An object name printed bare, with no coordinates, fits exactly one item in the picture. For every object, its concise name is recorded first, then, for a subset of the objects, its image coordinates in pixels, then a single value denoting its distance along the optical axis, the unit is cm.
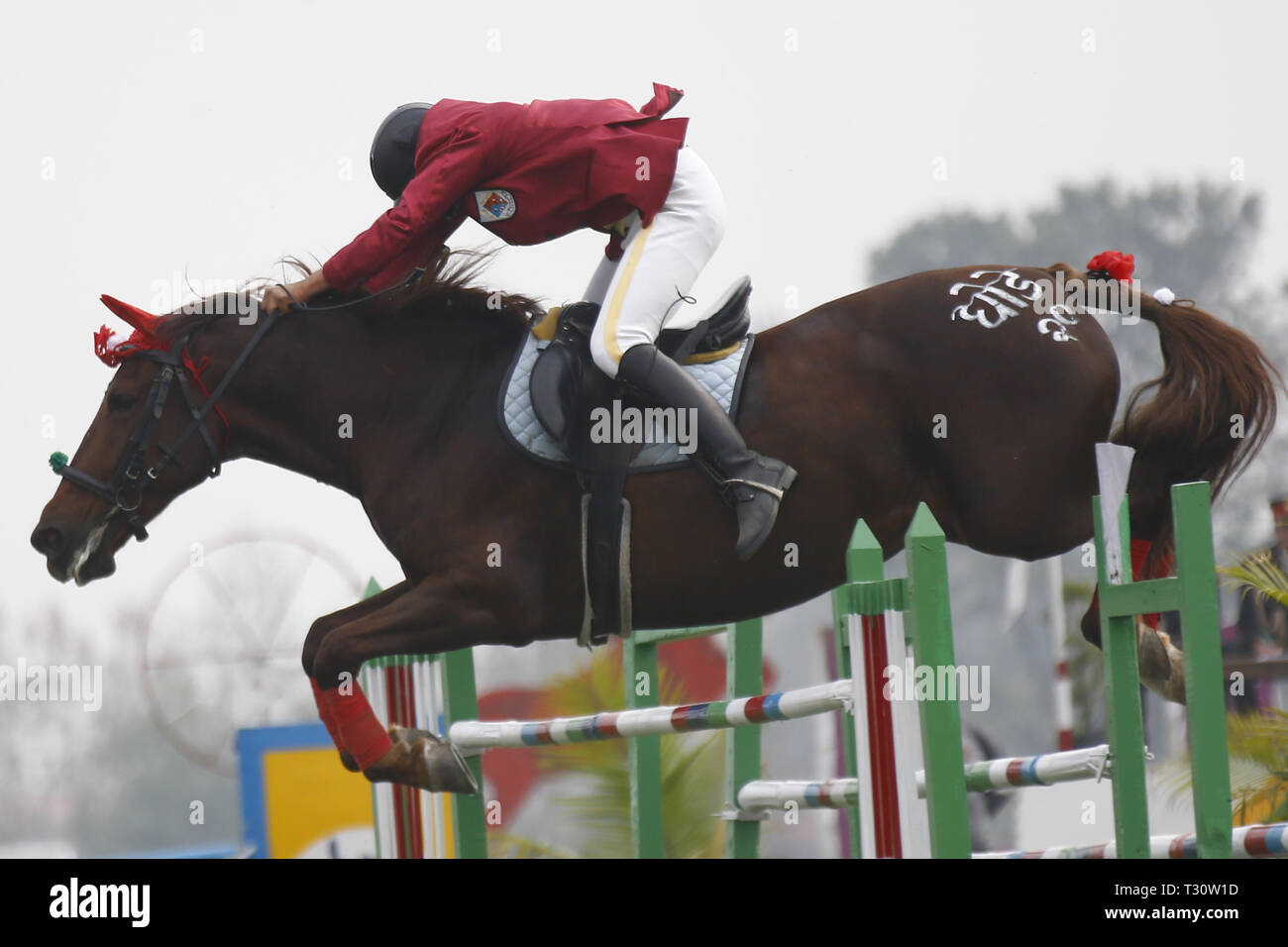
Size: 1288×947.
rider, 749
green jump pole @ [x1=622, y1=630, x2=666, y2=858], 1010
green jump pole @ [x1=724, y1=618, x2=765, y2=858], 988
